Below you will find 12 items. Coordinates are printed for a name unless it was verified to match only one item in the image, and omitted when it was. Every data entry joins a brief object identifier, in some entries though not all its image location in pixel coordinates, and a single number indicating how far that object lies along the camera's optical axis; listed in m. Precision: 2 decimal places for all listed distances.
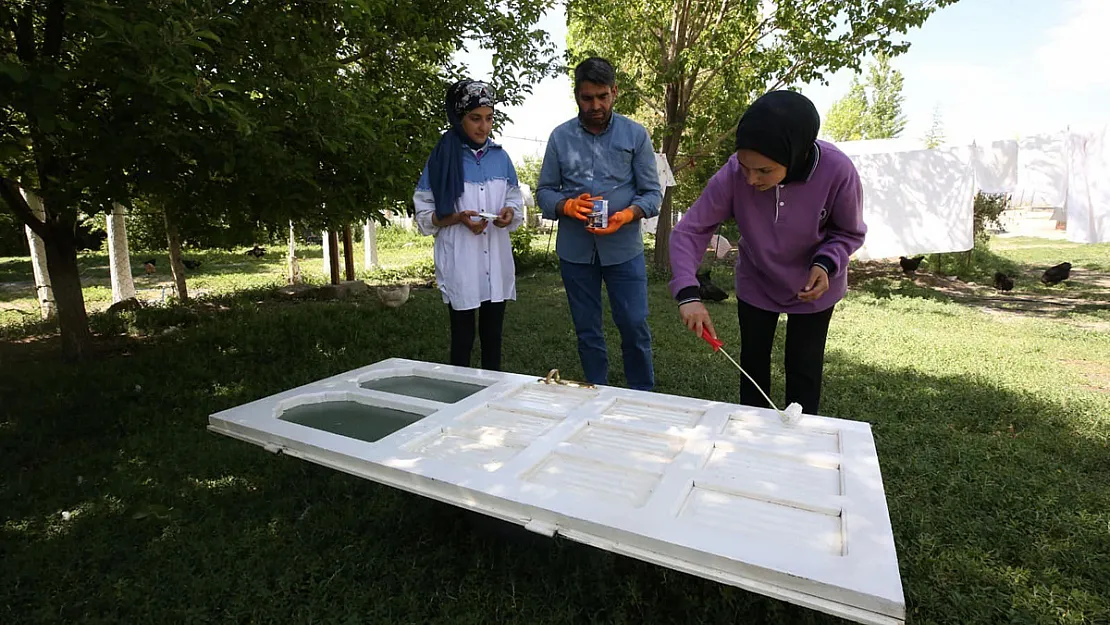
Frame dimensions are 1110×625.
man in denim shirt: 2.90
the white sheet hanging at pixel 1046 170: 8.07
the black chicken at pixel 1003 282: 9.25
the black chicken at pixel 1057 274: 9.77
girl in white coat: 2.94
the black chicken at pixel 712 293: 8.28
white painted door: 1.23
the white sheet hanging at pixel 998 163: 8.88
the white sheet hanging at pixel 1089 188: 7.04
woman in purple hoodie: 1.82
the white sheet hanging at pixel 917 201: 9.09
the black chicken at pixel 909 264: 10.93
